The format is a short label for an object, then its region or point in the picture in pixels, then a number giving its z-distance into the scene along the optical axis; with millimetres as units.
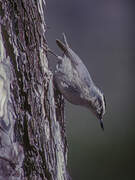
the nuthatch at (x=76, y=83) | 2703
